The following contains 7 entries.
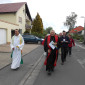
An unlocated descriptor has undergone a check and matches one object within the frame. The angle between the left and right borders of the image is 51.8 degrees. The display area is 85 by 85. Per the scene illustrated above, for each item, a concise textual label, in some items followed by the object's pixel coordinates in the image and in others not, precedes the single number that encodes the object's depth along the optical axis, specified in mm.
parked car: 15065
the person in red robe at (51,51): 3404
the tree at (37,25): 32643
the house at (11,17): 12622
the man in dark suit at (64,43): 4601
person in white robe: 3847
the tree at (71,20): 51789
